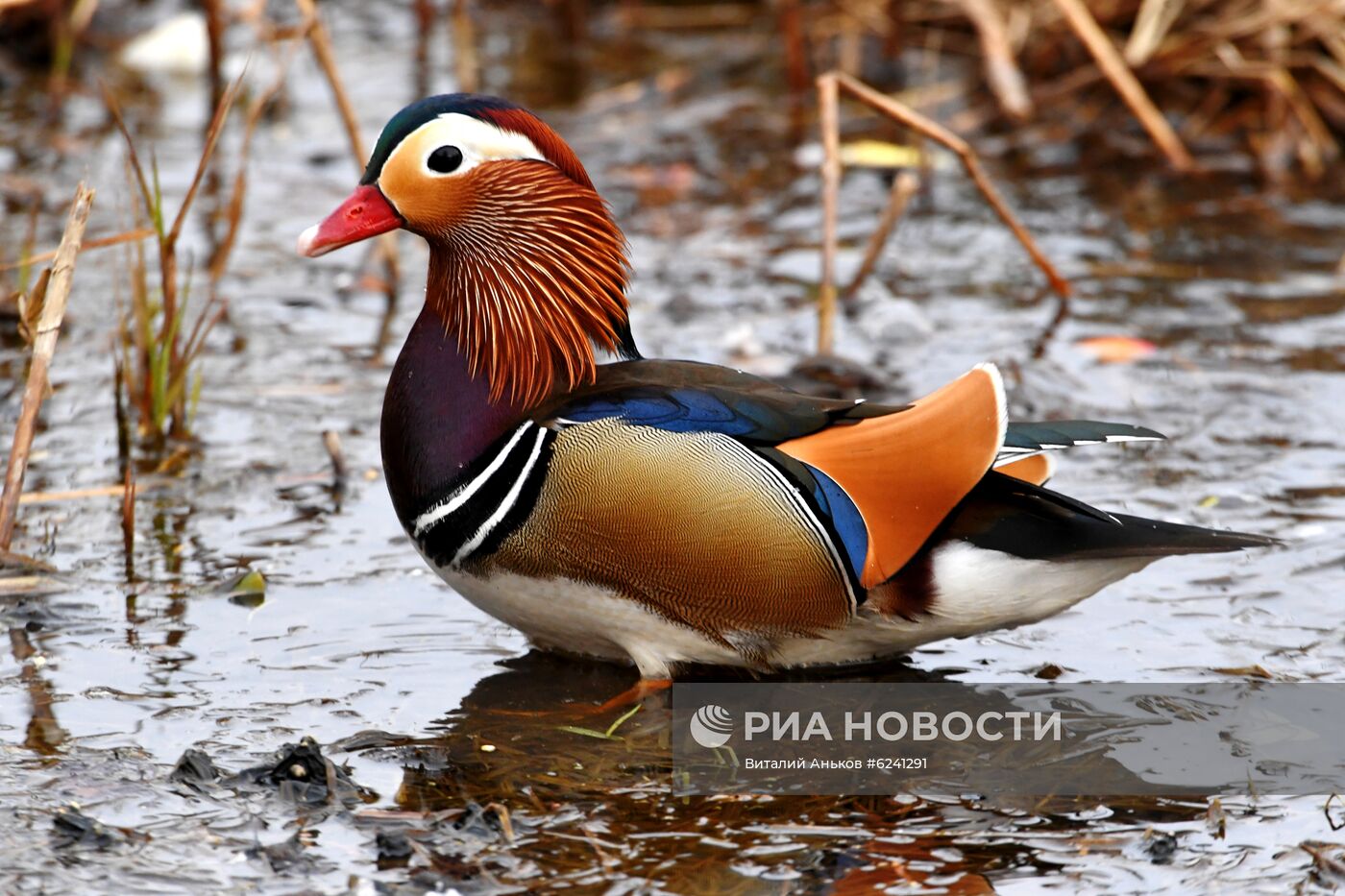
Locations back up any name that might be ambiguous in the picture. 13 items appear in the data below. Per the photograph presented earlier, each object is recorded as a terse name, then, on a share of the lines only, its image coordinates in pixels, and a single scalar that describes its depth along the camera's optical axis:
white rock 18.78
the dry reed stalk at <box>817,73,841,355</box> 11.80
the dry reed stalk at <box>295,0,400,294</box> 12.53
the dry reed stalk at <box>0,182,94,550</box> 8.47
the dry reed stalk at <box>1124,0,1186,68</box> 15.95
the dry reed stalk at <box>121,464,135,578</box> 9.00
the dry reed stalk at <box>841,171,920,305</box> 13.02
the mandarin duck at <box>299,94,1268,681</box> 7.80
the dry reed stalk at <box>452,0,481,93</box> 17.81
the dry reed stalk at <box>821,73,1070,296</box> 12.11
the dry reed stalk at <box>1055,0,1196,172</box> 15.03
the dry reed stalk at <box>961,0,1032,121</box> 16.28
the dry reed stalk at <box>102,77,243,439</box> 9.84
